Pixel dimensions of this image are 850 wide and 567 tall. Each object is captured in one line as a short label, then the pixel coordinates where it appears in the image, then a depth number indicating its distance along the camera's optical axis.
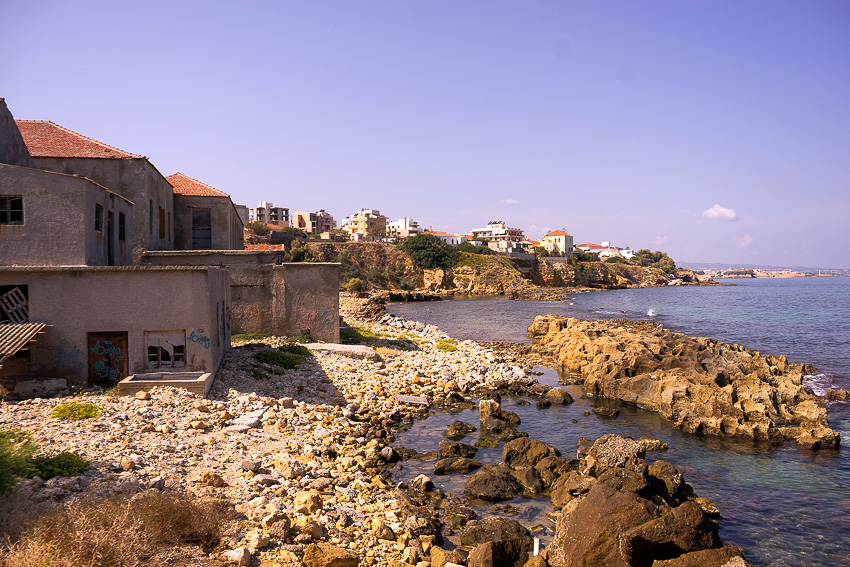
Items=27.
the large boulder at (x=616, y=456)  12.67
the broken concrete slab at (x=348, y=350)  26.06
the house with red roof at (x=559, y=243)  148.88
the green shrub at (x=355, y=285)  76.06
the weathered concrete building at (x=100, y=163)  23.81
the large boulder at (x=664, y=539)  9.24
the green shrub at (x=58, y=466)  9.59
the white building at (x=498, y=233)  154.88
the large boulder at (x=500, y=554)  9.61
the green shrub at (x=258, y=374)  19.42
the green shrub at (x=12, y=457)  8.50
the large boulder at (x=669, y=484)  12.20
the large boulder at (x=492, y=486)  13.19
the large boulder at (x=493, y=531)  10.91
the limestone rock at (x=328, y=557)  8.96
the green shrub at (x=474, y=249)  112.06
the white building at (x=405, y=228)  142.75
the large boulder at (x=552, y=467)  13.94
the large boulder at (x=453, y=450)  15.80
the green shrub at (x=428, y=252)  99.44
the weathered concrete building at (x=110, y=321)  15.52
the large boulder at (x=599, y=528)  9.44
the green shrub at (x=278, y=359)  21.55
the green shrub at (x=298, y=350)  24.23
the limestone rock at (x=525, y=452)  15.08
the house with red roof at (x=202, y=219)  31.67
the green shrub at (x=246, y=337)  25.92
